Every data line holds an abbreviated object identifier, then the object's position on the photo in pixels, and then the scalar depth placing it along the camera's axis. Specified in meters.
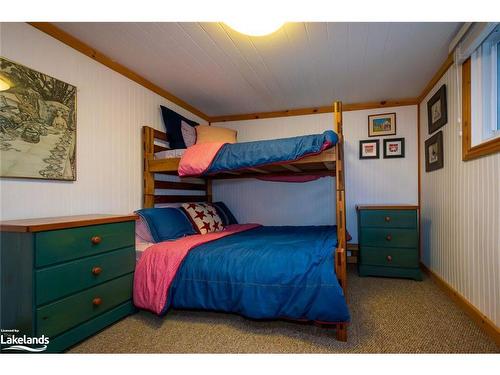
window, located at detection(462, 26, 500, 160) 1.69
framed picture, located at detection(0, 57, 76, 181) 1.49
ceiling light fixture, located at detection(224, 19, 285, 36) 1.38
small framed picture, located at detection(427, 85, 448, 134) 2.32
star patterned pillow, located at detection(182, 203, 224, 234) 2.66
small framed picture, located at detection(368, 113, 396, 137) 3.23
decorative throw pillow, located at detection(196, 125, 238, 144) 3.15
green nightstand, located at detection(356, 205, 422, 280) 2.64
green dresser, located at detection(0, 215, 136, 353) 1.29
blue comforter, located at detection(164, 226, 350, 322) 1.55
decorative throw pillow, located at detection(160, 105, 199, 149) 2.83
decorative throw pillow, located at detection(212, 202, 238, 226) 3.21
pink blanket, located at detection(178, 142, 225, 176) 2.29
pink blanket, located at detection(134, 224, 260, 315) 1.80
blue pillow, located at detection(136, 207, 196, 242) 2.20
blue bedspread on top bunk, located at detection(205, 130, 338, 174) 1.96
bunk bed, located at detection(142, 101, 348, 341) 1.67
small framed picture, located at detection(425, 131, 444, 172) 2.40
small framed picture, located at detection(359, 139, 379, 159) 3.28
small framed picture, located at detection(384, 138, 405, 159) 3.19
